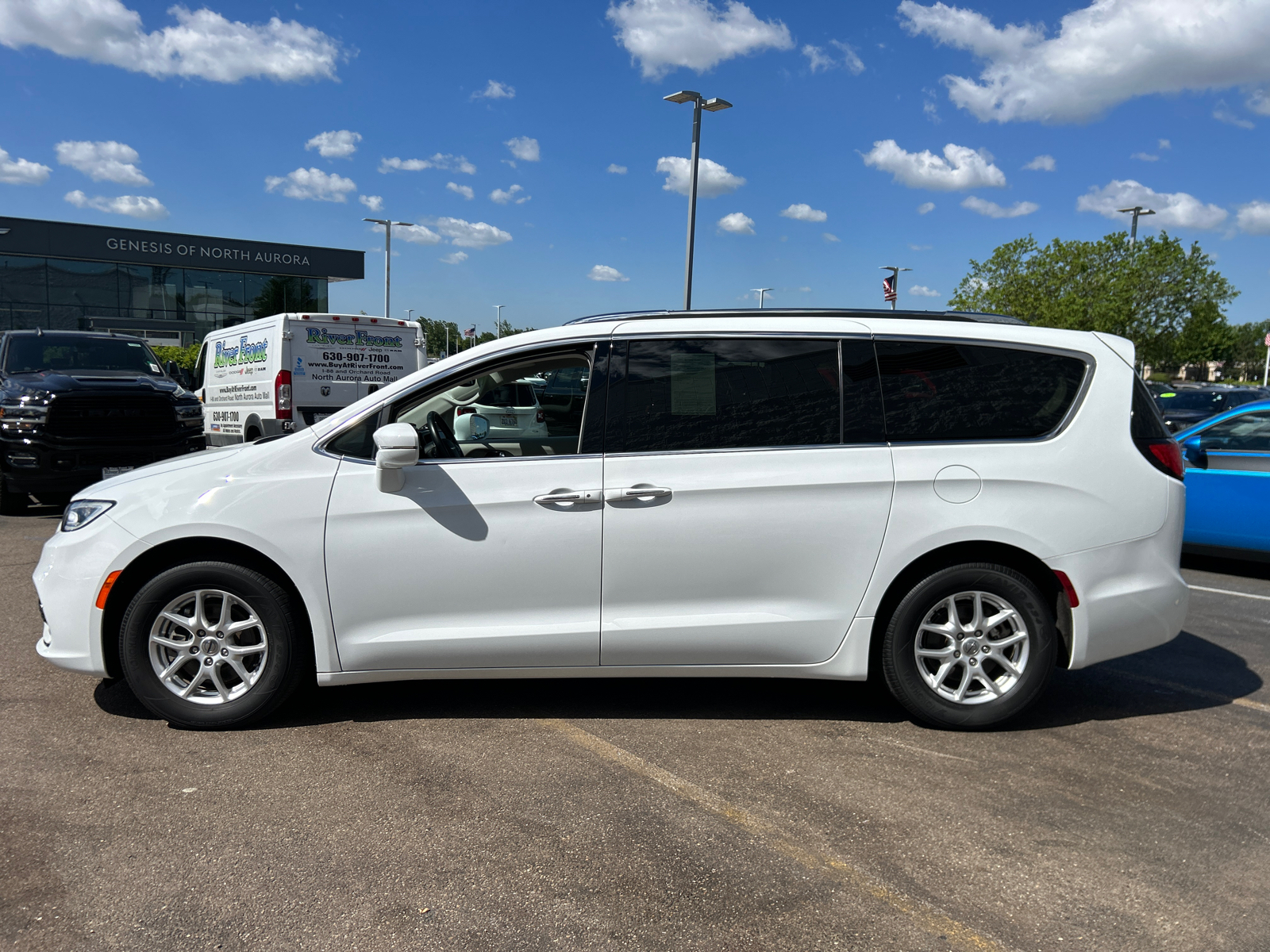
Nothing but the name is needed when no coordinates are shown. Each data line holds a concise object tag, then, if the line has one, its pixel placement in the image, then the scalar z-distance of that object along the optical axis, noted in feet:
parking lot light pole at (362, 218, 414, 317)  138.10
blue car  25.03
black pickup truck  31.48
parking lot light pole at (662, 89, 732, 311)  61.72
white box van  41.39
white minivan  13.06
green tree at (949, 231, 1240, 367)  120.98
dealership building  132.57
